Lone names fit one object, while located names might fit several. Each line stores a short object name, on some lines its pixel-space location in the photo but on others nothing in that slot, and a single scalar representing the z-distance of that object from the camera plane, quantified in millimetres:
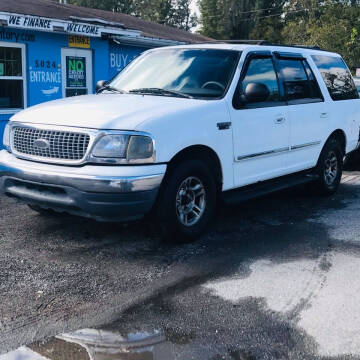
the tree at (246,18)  50094
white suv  4754
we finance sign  10008
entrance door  12047
